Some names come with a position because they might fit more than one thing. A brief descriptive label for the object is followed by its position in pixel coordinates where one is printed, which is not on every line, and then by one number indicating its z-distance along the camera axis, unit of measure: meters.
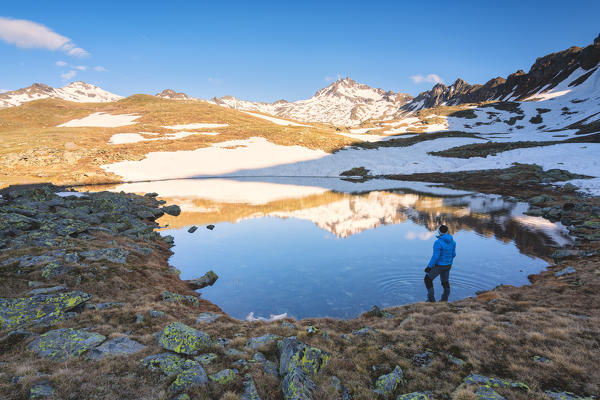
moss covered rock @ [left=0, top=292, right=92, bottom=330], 7.91
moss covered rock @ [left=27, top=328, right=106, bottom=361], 6.67
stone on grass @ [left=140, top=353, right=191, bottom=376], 6.30
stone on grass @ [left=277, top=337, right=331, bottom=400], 5.72
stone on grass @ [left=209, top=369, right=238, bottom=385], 6.09
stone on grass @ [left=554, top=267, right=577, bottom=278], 13.50
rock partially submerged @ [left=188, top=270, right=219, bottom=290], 14.54
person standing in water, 11.85
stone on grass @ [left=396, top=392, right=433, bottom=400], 5.40
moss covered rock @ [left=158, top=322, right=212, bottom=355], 7.27
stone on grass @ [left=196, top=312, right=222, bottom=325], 9.83
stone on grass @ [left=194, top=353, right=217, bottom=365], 6.89
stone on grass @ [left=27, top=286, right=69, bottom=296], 9.39
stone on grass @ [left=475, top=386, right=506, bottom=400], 5.18
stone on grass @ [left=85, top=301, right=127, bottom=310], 9.62
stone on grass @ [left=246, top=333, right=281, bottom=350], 7.86
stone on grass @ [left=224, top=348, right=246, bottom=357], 7.37
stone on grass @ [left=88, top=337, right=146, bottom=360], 6.79
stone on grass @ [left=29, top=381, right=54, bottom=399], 4.89
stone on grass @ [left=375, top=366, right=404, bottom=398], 5.91
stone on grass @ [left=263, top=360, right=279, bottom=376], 6.72
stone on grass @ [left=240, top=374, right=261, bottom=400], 5.71
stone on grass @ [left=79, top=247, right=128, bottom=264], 13.26
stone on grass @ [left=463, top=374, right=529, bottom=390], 5.53
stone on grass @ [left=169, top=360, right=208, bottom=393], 5.67
